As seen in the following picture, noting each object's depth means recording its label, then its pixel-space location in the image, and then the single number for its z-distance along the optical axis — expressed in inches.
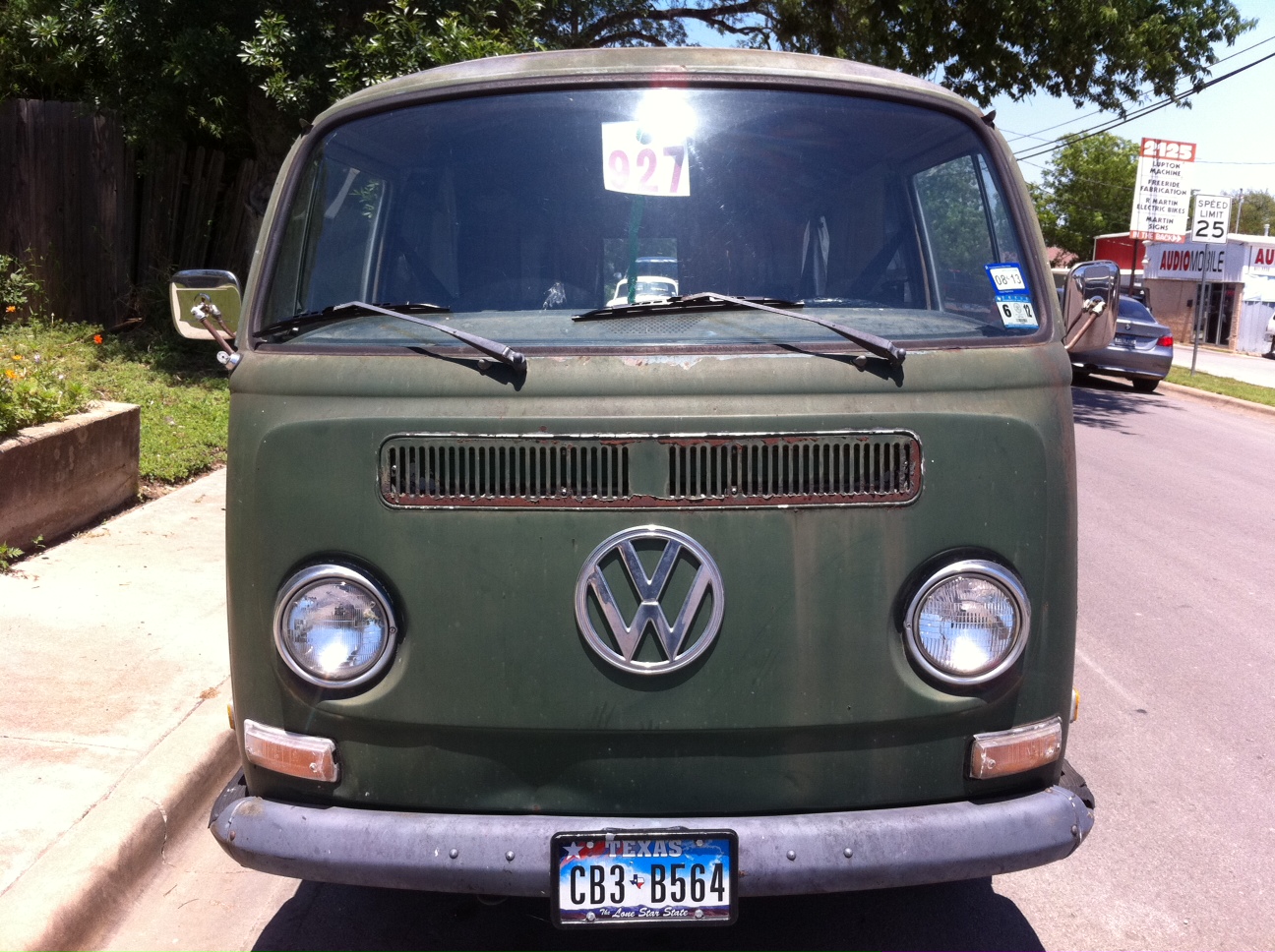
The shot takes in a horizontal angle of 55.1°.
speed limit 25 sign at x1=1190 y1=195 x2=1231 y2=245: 815.7
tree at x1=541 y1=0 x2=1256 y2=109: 615.5
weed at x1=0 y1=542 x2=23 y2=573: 235.6
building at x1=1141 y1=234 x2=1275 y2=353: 1544.0
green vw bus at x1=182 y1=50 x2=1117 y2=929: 100.4
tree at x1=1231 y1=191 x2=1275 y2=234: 3649.1
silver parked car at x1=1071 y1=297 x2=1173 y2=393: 741.3
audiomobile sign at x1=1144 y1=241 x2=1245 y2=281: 1595.7
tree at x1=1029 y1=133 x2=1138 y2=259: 2329.0
